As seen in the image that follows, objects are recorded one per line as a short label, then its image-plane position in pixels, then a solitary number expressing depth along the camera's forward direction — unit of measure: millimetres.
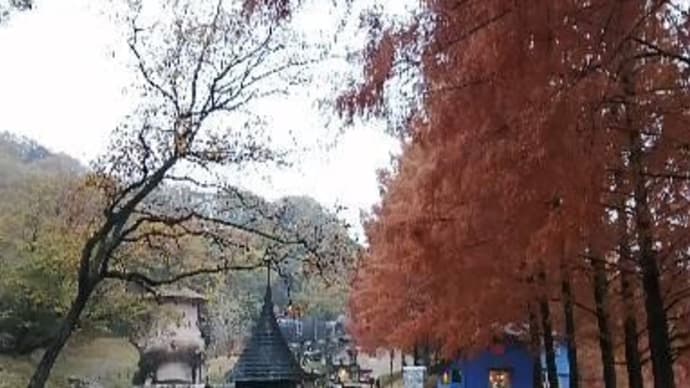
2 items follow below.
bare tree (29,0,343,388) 10969
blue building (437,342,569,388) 25797
